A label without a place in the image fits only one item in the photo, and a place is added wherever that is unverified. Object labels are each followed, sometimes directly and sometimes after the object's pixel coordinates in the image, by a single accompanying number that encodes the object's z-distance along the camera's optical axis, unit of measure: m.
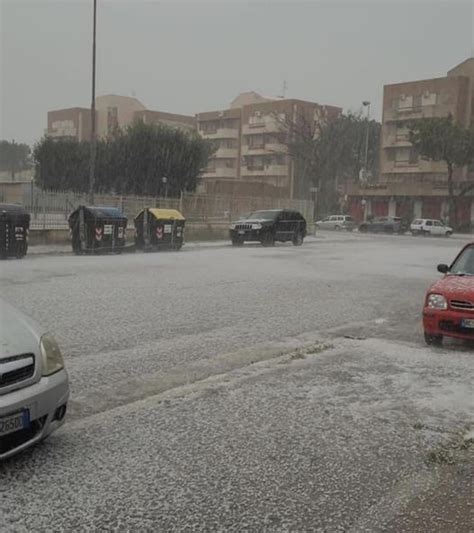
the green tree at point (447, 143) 57.56
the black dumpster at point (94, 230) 21.75
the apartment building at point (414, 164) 64.44
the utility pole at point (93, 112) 25.67
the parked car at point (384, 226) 53.84
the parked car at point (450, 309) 7.63
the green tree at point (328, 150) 66.88
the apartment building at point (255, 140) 84.62
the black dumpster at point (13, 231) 18.81
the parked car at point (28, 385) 3.79
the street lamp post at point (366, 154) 69.50
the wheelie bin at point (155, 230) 24.30
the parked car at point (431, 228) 52.94
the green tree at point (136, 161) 48.81
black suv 28.33
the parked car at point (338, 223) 58.00
